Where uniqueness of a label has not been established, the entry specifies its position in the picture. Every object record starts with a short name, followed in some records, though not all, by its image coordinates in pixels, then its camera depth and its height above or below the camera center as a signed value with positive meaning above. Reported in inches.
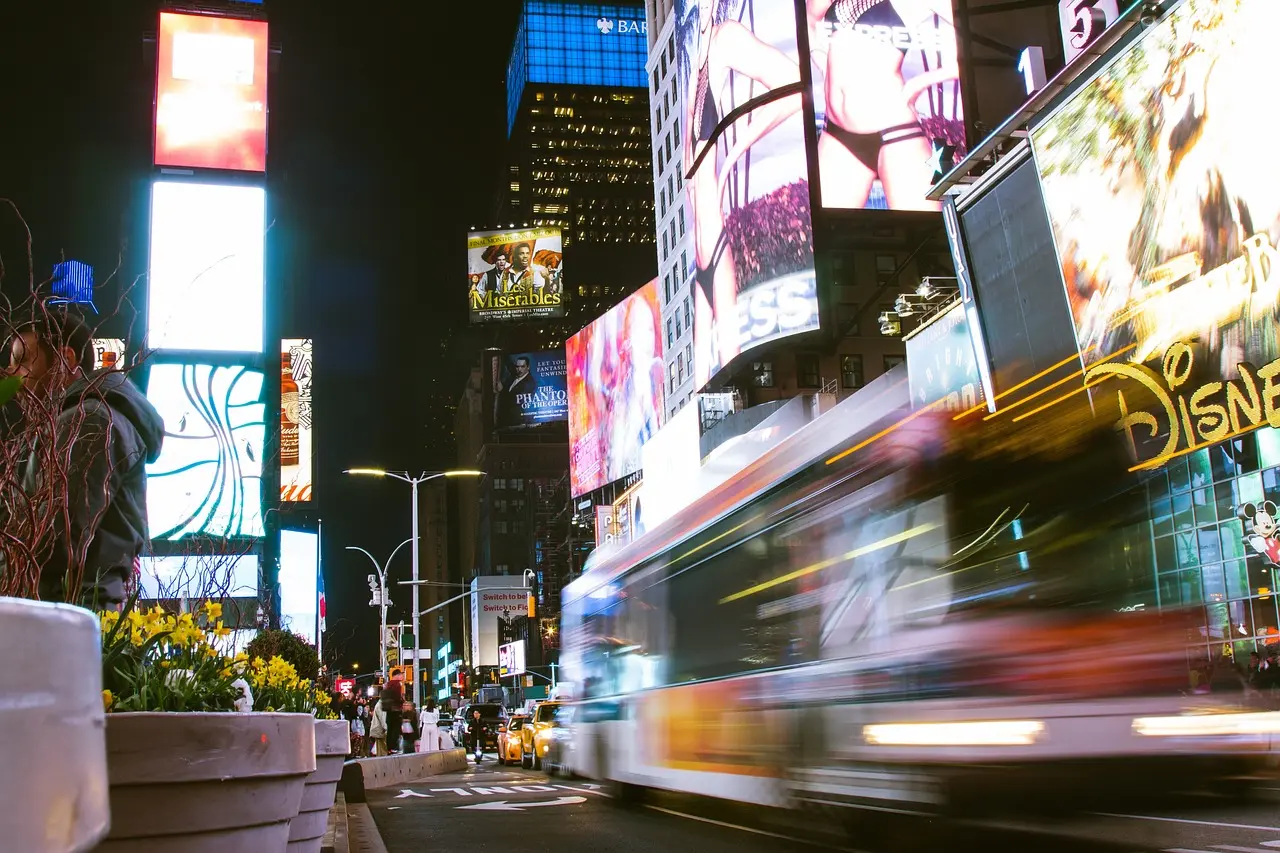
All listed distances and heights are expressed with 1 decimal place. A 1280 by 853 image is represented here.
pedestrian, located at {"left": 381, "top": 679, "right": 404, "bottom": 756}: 1140.5 -36.8
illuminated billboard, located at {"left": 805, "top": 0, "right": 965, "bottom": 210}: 1836.9 +838.4
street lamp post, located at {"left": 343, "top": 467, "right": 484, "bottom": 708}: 1456.7 +250.1
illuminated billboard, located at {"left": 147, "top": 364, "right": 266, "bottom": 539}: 2150.6 +467.5
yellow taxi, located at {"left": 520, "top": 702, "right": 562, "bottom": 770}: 1135.8 -70.6
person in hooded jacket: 177.8 +35.8
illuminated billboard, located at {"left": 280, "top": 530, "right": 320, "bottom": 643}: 3181.6 +268.7
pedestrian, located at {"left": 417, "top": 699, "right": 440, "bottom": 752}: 1422.2 -73.4
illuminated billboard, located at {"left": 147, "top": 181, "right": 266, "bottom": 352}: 2162.9 +776.1
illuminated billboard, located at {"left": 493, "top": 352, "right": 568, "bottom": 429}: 3745.1 +865.2
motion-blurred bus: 292.5 +3.4
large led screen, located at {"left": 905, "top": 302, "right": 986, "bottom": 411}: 1004.1 +271.2
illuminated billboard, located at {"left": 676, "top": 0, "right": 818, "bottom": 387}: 1850.4 +748.6
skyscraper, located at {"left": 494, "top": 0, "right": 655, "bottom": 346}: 6771.7 +3110.6
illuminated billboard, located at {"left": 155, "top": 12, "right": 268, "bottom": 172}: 2193.7 +1077.1
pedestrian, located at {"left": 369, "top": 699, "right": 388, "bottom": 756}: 1142.3 -54.9
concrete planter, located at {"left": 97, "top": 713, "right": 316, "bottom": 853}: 138.7 -12.3
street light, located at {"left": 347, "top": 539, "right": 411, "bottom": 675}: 1991.5 +118.2
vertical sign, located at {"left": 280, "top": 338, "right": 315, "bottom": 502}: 2910.9 +620.9
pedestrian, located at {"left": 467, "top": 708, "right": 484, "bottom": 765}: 1619.1 -93.1
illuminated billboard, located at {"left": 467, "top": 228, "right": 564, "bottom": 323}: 3833.7 +1269.1
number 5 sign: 864.9 +448.2
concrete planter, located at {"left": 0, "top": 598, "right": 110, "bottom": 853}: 56.3 -2.2
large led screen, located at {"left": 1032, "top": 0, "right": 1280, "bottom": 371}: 685.9 +277.6
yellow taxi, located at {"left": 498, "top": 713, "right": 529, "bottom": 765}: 1325.0 -84.3
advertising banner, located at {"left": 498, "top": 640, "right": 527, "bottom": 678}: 3959.2 +23.4
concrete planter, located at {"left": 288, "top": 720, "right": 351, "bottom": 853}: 285.9 -29.2
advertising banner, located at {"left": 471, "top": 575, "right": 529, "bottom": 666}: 5157.5 +220.1
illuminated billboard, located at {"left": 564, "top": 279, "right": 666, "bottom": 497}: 2760.8 +654.4
